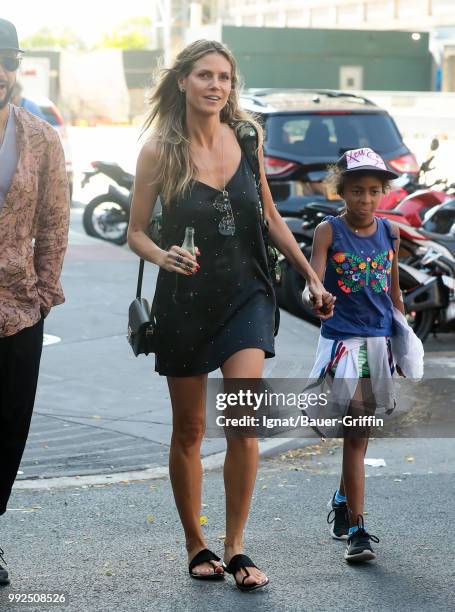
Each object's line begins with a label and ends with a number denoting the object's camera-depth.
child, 5.01
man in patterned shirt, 4.32
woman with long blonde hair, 4.56
